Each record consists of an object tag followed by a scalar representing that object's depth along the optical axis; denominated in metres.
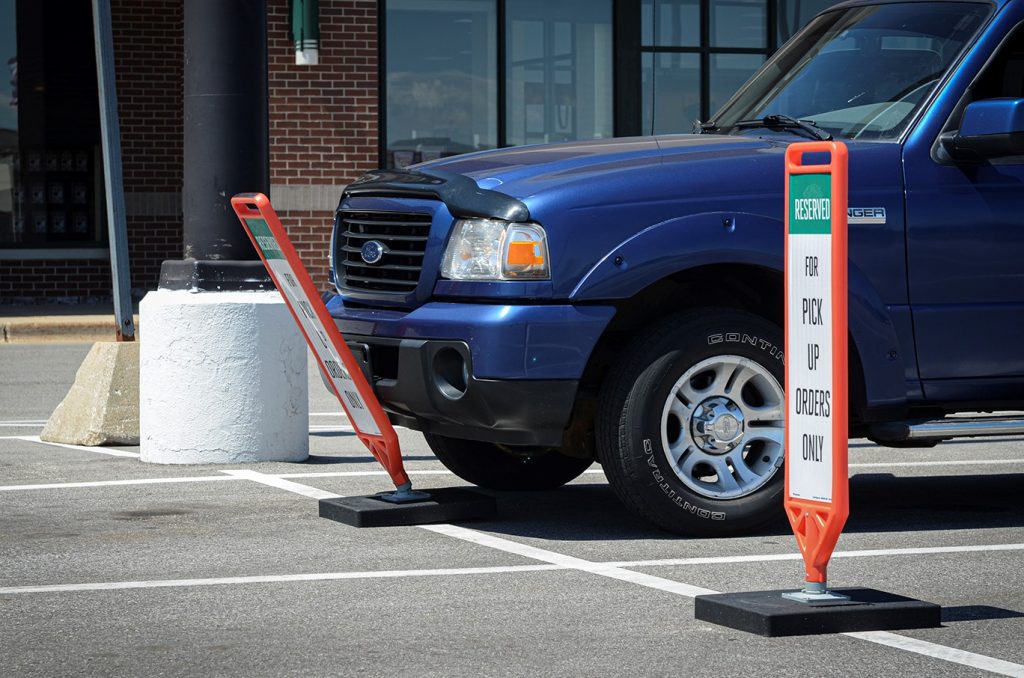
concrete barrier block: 13.62
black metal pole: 12.72
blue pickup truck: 9.12
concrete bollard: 12.32
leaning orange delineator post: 9.71
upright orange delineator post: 7.16
